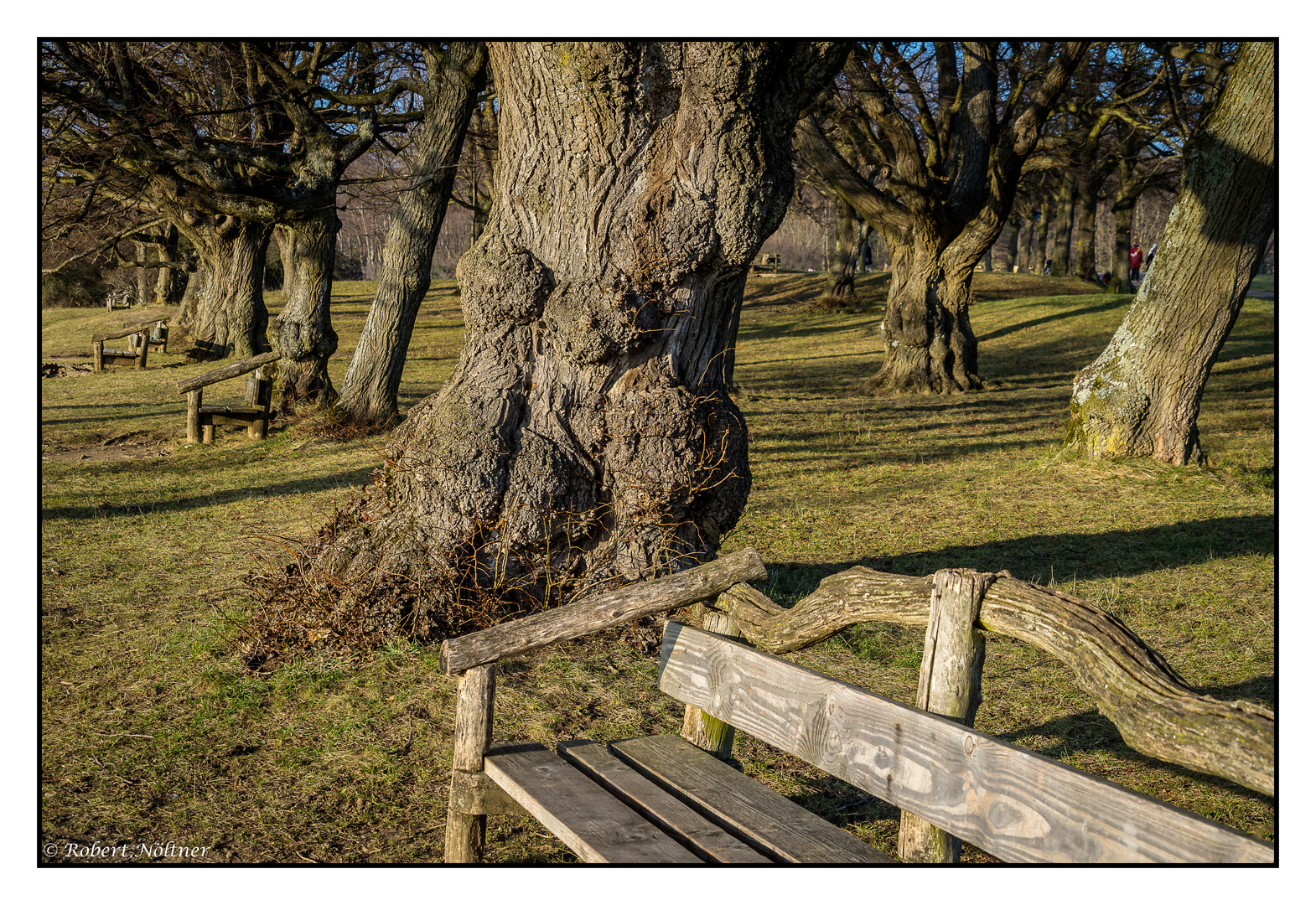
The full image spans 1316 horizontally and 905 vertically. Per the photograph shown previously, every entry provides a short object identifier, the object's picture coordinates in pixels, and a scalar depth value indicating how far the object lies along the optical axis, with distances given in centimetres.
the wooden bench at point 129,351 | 2033
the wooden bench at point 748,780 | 202
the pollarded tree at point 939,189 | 1438
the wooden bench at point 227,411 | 1192
